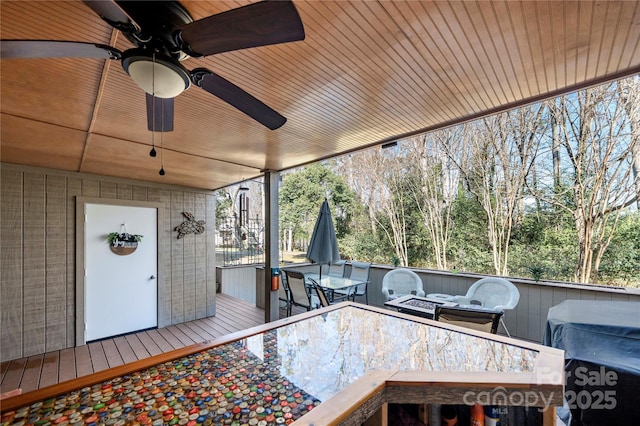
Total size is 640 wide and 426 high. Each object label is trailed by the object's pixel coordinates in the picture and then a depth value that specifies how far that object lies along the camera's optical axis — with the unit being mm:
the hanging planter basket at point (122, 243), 4309
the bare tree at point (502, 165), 5387
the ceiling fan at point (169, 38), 1006
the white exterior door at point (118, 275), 4176
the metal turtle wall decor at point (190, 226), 5168
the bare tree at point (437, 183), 6324
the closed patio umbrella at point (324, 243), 4875
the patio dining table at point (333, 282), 4611
